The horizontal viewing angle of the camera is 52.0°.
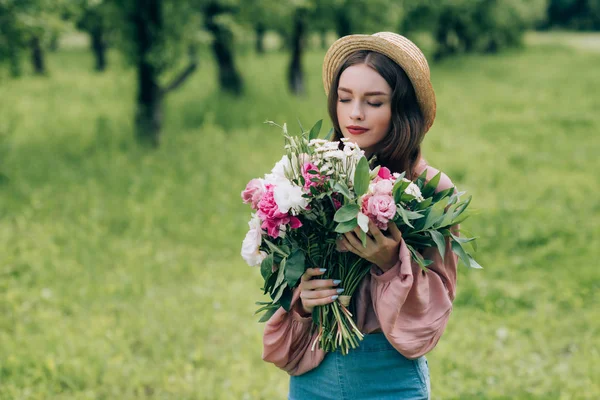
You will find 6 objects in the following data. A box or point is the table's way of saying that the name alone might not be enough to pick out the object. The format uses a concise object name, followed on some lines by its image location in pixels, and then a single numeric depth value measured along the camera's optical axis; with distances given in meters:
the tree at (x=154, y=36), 9.16
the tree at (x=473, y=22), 23.77
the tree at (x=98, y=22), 9.07
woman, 2.18
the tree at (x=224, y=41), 11.10
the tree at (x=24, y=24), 7.99
